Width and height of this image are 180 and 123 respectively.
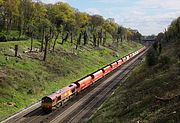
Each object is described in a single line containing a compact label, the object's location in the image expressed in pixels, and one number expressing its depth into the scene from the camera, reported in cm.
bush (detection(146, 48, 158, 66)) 6822
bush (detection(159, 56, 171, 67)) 5826
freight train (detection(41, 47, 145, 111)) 4891
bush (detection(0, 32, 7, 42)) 9288
